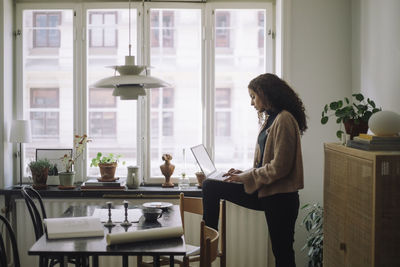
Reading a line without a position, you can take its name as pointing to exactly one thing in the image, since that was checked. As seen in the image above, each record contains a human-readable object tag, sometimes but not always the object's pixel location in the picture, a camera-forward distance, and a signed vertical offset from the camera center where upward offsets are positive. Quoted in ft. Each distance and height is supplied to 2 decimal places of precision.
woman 9.97 -1.04
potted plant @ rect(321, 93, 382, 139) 9.16 +0.11
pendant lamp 8.96 +0.80
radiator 13.70 -3.00
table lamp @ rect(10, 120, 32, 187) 13.53 -0.18
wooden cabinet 7.24 -1.33
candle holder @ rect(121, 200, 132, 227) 9.09 -1.81
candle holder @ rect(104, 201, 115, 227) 9.04 -1.81
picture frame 14.34 -0.90
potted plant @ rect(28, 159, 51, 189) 13.78 -1.34
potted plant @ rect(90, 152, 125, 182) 13.79 -1.13
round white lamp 8.10 +0.02
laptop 12.31 -0.94
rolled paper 7.78 -1.79
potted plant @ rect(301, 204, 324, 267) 11.55 -2.64
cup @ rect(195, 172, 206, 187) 13.79 -1.46
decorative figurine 13.89 -1.21
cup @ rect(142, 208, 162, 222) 9.44 -1.71
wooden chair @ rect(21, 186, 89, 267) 10.56 -2.37
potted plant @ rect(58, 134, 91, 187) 13.82 -0.99
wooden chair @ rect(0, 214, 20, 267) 8.23 -2.16
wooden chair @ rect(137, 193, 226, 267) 11.02 -2.48
